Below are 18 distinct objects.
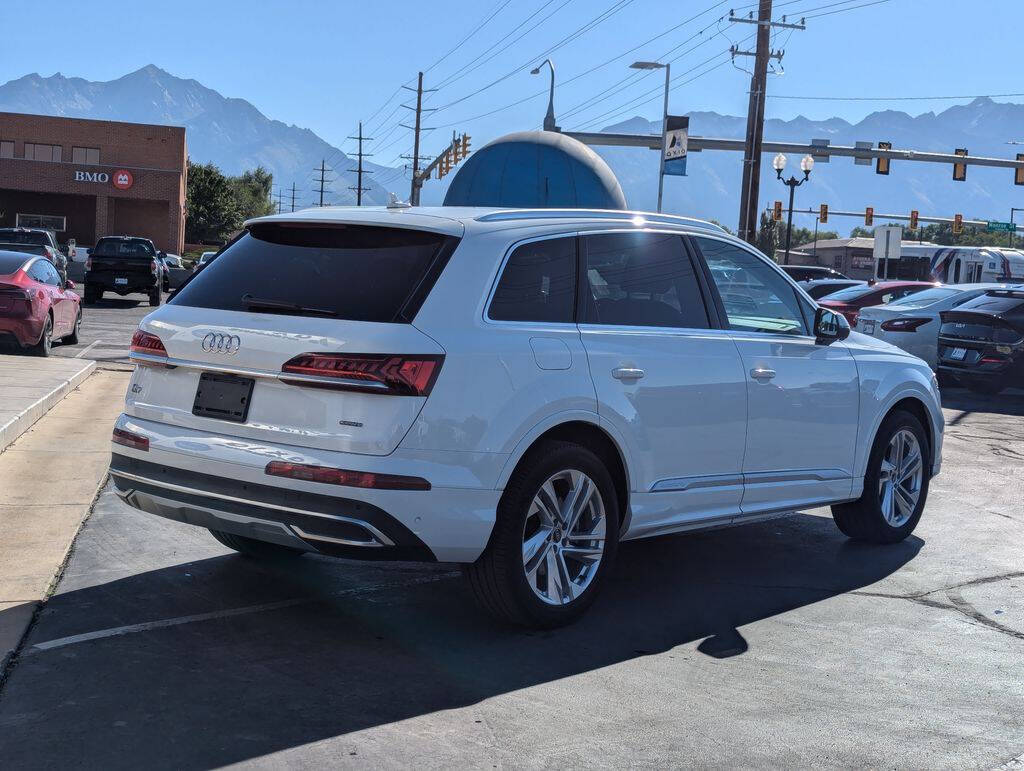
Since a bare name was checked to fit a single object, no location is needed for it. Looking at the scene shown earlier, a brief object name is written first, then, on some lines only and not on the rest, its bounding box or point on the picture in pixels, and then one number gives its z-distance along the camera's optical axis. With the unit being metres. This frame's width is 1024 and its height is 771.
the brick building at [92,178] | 69.19
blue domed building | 28.61
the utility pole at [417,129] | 79.19
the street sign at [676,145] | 31.23
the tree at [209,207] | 87.44
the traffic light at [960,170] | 47.81
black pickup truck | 31.56
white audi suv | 4.73
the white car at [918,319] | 18.67
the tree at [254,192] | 104.71
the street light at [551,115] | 48.33
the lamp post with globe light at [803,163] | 45.02
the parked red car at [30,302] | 15.54
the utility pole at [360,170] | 101.46
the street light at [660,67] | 36.09
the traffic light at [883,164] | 47.59
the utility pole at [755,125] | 28.34
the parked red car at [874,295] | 23.44
